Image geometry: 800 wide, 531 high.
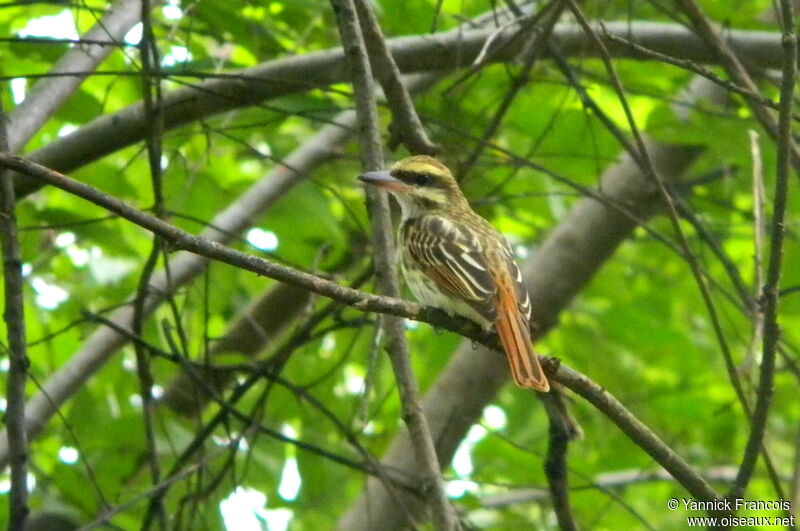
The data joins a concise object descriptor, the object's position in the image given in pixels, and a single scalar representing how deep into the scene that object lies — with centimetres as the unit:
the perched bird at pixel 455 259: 852
